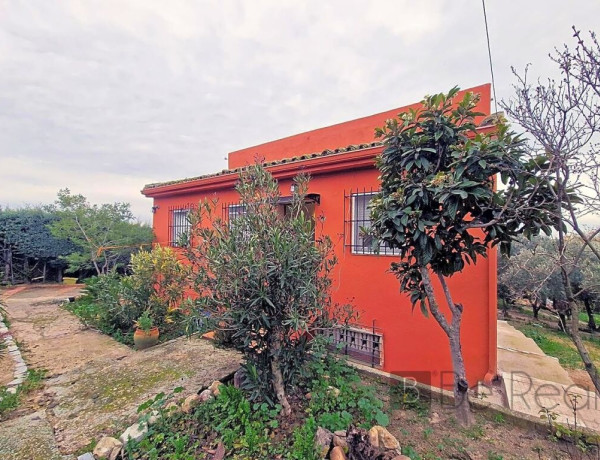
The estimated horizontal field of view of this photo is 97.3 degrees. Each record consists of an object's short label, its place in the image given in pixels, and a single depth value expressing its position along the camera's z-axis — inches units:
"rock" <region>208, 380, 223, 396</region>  147.9
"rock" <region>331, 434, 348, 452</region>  109.1
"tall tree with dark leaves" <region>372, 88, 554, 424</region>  114.0
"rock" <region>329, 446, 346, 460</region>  103.4
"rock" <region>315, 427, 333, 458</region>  106.0
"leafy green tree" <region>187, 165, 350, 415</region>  121.6
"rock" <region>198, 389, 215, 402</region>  143.9
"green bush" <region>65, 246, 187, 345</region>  273.6
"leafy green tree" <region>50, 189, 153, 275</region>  461.4
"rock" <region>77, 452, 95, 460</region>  113.2
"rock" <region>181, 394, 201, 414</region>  138.8
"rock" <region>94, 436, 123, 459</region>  115.1
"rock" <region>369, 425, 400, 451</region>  110.7
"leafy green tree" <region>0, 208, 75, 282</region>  544.4
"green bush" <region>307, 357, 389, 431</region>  121.4
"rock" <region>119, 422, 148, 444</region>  122.3
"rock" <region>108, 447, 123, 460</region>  114.2
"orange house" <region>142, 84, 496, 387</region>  172.7
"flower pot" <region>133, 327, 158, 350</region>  242.4
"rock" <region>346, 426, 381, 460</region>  107.1
